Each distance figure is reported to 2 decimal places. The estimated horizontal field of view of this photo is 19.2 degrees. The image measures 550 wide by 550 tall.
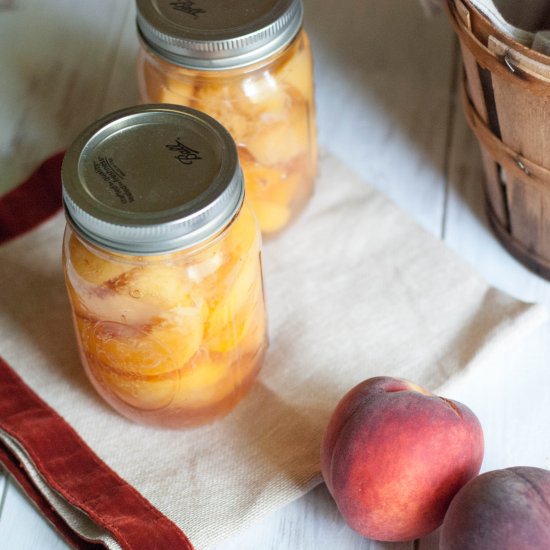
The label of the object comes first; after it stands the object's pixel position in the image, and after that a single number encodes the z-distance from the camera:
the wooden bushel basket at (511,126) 0.61
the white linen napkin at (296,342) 0.63
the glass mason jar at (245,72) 0.65
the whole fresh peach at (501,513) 0.56
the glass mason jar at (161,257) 0.58
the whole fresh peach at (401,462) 0.58
